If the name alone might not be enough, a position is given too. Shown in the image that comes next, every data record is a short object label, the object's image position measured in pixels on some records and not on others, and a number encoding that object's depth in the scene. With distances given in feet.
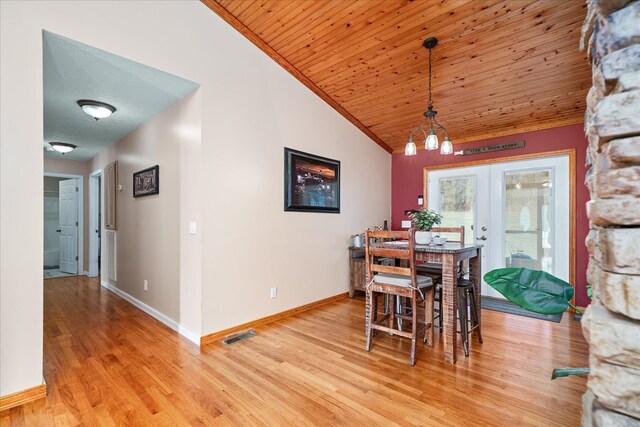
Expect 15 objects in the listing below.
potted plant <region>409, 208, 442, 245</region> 8.70
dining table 7.57
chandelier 8.66
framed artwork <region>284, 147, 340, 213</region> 11.53
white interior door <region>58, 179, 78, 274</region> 19.58
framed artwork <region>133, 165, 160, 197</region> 11.04
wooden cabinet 13.87
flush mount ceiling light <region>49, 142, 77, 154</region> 14.80
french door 12.14
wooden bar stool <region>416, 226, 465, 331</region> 9.05
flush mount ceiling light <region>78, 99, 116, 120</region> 10.05
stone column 2.97
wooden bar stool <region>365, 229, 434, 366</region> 7.65
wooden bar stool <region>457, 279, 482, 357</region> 8.09
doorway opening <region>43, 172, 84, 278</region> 19.40
